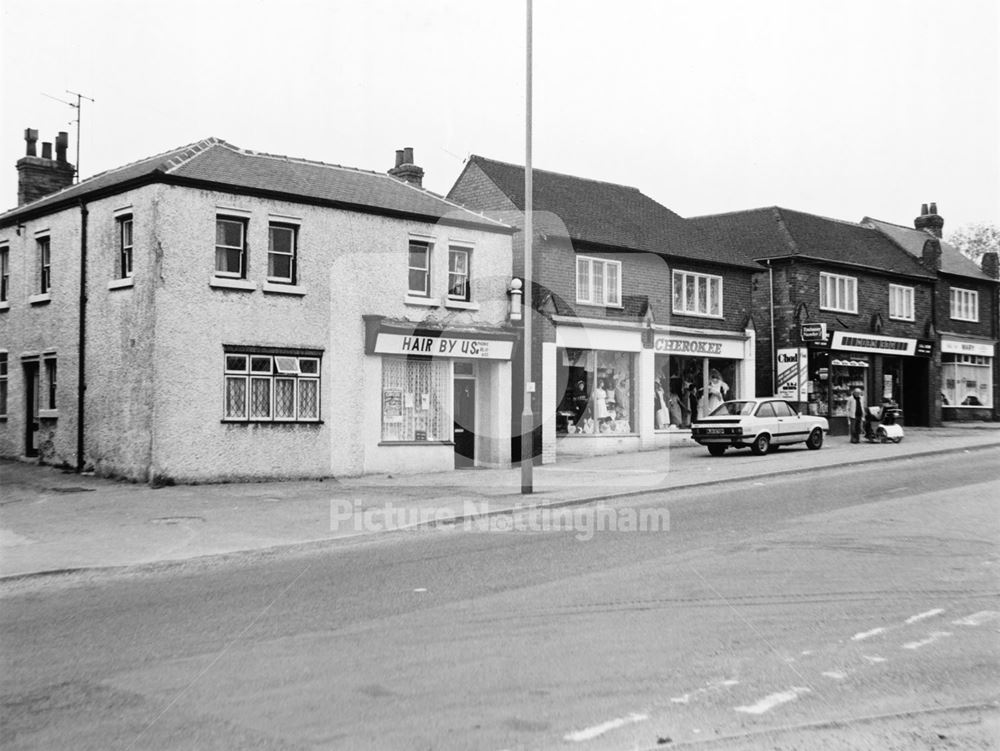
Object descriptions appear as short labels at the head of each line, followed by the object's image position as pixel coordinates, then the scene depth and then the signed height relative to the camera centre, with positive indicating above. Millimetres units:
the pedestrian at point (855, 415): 30312 -187
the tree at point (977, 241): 81375 +13948
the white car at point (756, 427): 26797 -494
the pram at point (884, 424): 30469 -474
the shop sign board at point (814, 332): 35094 +2715
